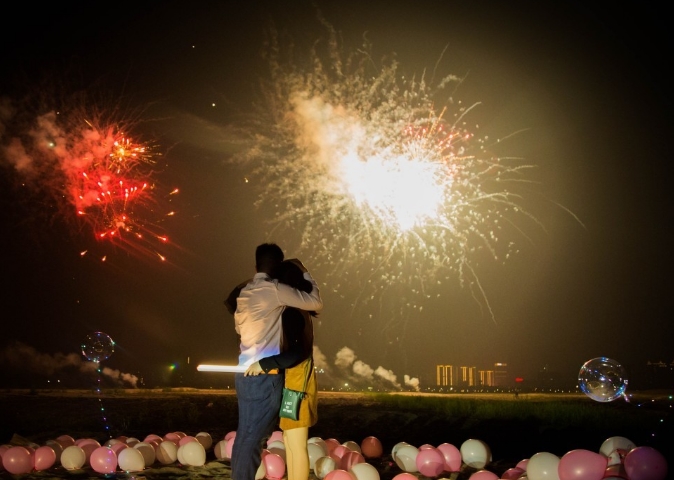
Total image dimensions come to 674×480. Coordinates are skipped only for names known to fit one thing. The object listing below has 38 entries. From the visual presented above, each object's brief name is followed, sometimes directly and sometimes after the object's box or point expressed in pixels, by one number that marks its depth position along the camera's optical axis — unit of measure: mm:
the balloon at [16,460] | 5324
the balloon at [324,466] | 5105
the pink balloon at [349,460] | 5398
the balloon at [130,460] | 5535
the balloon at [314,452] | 5438
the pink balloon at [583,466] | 4152
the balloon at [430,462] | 5418
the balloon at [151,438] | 6150
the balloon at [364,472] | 4766
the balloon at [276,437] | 5995
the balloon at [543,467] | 4422
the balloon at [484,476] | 4551
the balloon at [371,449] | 6129
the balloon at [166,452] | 5938
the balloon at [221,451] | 6059
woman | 3727
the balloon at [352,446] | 5684
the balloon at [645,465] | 3955
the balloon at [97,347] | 8547
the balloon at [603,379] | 6426
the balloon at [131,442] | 5979
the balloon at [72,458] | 5645
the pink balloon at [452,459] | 5570
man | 3553
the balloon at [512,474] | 4768
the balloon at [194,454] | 5770
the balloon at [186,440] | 5906
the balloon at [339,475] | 4531
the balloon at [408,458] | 5590
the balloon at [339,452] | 5477
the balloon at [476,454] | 5691
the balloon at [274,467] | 5164
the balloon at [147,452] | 5773
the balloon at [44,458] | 5527
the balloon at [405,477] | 4521
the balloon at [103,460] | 5473
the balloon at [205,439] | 6266
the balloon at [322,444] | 5566
